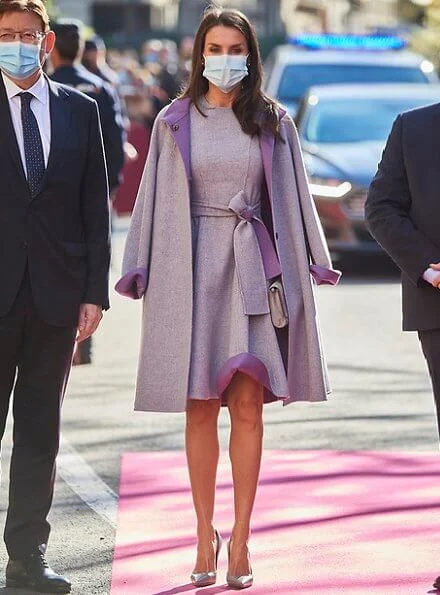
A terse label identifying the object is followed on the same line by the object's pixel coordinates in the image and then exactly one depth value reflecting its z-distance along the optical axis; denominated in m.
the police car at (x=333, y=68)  29.28
